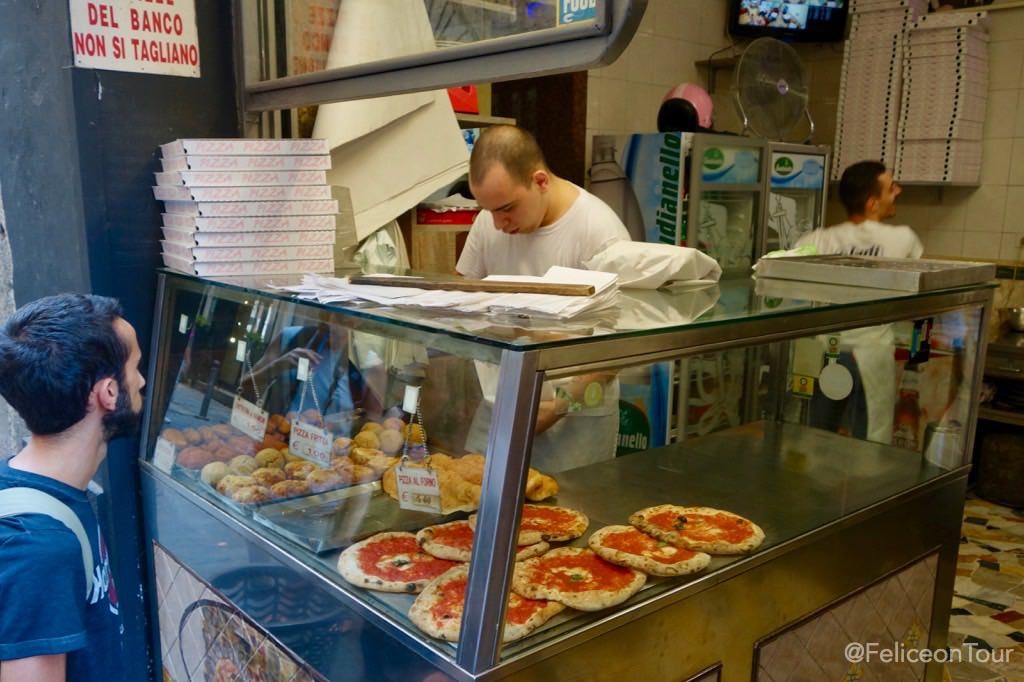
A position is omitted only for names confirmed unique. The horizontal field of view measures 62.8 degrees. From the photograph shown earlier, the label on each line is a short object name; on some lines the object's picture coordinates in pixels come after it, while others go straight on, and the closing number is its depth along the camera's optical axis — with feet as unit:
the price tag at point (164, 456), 7.03
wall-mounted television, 17.84
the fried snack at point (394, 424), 6.01
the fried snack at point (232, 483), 6.21
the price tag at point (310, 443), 6.15
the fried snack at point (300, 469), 6.11
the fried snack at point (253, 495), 5.99
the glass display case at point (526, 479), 4.31
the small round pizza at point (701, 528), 5.34
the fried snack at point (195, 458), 6.81
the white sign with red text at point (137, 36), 6.84
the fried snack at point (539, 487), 6.17
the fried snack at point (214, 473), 6.50
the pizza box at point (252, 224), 6.70
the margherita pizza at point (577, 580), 4.54
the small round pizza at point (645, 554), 4.95
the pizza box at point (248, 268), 6.72
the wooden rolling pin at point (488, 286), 5.02
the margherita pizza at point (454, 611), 4.17
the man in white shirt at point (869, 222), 13.17
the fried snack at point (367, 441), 6.12
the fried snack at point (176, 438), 7.06
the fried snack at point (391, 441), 5.96
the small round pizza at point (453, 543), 5.01
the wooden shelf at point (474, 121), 11.74
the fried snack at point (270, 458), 6.34
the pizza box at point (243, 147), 6.64
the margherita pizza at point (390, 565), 4.74
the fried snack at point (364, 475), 5.95
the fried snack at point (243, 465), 6.40
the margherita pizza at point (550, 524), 5.39
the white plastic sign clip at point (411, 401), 5.83
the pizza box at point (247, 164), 6.66
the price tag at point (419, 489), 5.63
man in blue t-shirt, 4.38
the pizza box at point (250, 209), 6.68
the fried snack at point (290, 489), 5.97
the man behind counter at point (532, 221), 8.22
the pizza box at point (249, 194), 6.66
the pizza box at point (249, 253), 6.72
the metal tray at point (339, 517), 5.42
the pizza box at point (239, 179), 6.64
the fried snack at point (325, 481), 6.02
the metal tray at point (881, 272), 6.30
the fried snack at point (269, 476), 6.13
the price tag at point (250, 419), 6.60
